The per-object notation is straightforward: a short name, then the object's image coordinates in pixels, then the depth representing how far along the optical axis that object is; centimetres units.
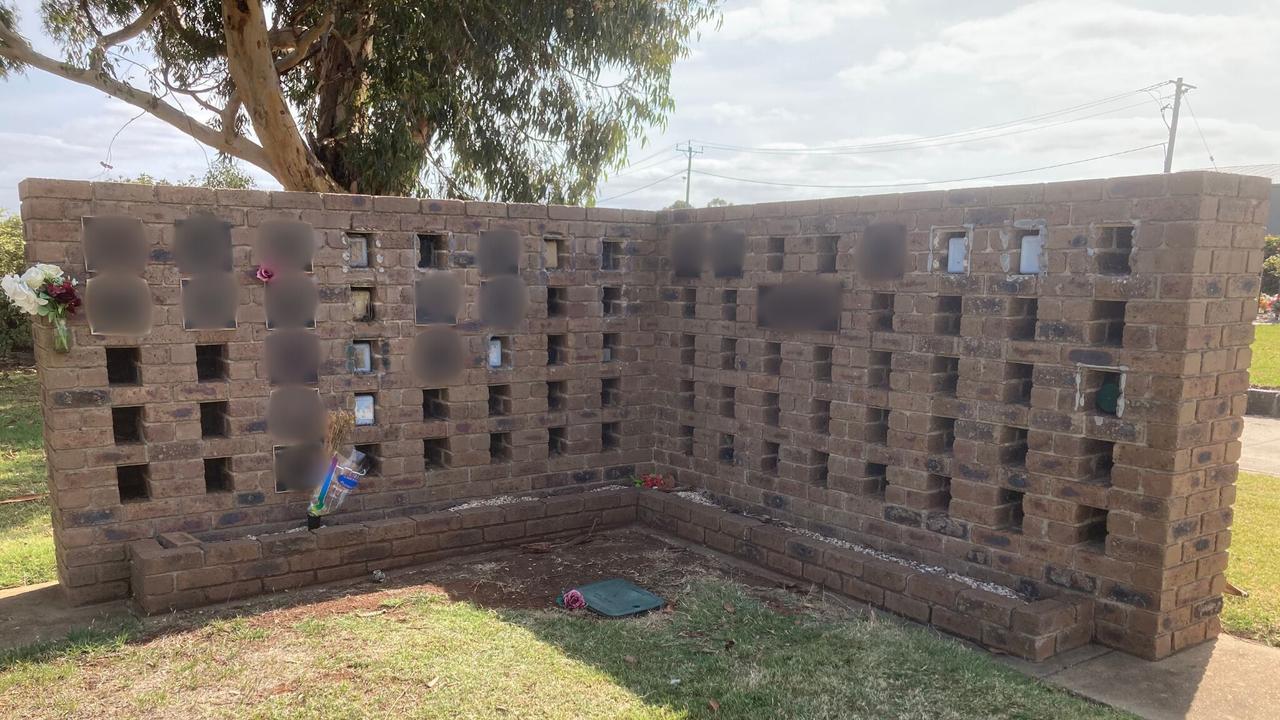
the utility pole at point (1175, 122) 2742
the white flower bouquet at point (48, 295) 498
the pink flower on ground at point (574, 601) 541
